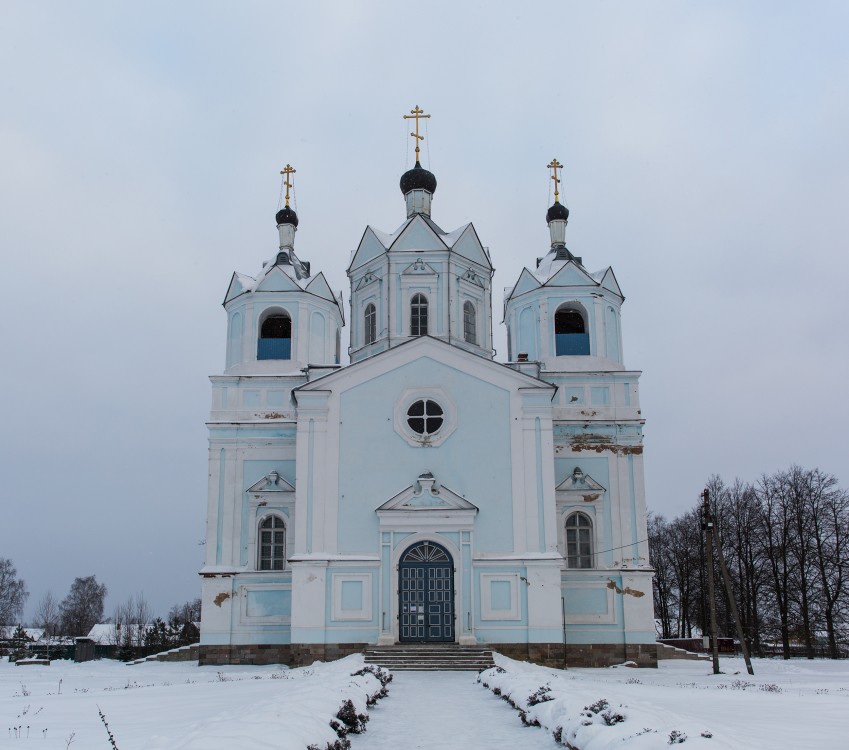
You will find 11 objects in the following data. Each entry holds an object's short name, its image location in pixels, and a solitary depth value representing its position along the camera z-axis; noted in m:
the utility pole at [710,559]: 22.30
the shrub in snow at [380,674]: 15.31
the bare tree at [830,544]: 35.38
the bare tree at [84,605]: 84.25
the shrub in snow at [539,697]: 12.27
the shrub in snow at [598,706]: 9.95
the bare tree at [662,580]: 50.09
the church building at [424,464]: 23.23
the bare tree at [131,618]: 61.19
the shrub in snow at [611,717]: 9.27
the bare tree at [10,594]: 75.96
